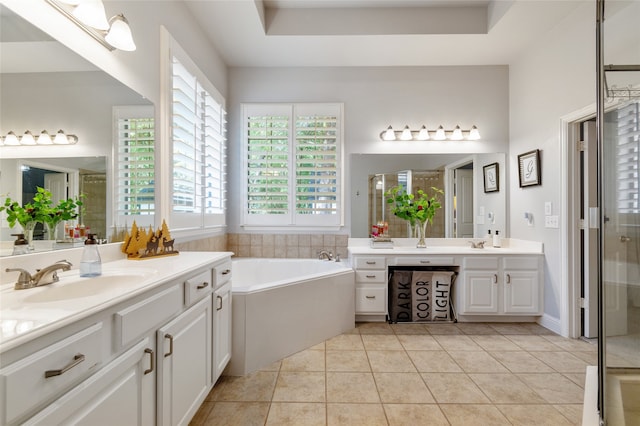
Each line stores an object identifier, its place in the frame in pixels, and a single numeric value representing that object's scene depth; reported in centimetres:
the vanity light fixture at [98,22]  138
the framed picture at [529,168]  315
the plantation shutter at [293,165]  364
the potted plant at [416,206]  360
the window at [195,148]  239
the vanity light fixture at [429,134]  361
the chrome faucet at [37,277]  108
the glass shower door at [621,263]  122
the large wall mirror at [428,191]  366
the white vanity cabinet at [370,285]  315
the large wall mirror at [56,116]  112
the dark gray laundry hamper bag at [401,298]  325
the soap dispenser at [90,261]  130
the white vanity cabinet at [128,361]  69
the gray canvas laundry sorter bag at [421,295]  325
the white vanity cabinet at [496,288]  316
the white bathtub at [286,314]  221
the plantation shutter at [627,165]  137
